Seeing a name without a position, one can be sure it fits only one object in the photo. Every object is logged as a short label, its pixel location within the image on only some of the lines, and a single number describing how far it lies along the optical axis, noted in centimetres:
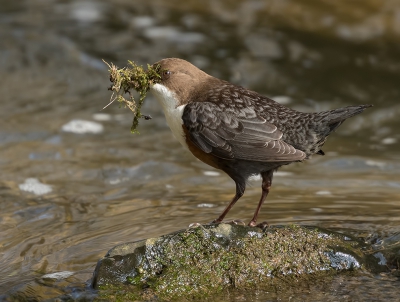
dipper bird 830
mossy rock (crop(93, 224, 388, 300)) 694
